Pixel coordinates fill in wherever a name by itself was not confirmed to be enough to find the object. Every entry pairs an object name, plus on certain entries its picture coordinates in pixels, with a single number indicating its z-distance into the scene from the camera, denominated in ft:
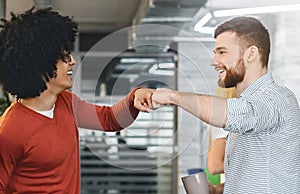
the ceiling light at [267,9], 10.22
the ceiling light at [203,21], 12.45
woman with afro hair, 5.74
